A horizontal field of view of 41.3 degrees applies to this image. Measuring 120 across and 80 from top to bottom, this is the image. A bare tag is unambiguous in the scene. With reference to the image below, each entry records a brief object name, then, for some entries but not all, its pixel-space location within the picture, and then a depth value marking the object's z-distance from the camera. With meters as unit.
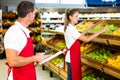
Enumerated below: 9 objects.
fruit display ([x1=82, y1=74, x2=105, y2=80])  3.06
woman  2.77
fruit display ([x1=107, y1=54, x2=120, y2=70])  2.47
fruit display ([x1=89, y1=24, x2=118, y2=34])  2.90
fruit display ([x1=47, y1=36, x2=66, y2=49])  4.32
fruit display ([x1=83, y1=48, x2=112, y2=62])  2.82
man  1.62
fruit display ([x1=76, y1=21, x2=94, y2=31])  3.78
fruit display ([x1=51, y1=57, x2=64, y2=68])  4.12
